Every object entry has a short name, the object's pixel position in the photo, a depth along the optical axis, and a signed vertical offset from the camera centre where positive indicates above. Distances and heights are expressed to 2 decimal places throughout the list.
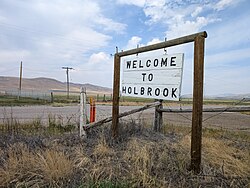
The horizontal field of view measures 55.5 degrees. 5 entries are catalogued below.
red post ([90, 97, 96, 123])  7.11 -0.52
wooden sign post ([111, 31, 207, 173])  3.77 -0.08
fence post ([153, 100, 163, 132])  7.40 -0.78
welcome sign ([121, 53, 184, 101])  4.76 +0.39
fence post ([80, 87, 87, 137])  6.12 -0.46
